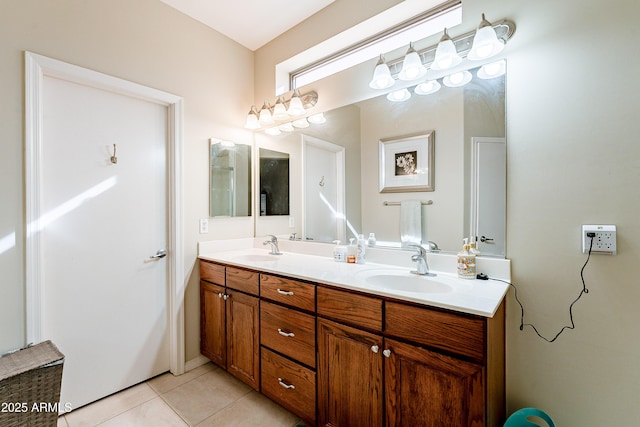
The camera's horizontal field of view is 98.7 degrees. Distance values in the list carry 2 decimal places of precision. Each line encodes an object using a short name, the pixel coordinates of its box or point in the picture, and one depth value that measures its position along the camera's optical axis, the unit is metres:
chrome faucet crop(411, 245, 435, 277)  1.51
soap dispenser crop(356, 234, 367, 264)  1.82
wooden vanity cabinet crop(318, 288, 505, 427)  1.00
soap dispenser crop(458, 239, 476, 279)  1.42
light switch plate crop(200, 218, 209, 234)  2.24
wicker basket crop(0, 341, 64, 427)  1.21
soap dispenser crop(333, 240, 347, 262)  1.92
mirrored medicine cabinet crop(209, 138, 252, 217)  2.30
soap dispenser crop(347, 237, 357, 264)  1.86
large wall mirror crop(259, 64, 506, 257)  1.43
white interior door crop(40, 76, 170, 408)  1.62
